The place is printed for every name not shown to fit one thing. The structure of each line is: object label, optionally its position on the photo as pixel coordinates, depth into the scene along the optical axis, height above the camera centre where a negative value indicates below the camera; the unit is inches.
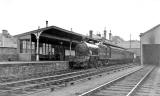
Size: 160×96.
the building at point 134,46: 3185.5 +140.7
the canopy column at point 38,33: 961.5 +92.2
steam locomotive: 1050.1 +4.7
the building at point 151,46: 1815.9 +98.6
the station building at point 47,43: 1014.4 +67.1
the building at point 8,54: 1241.5 +10.4
